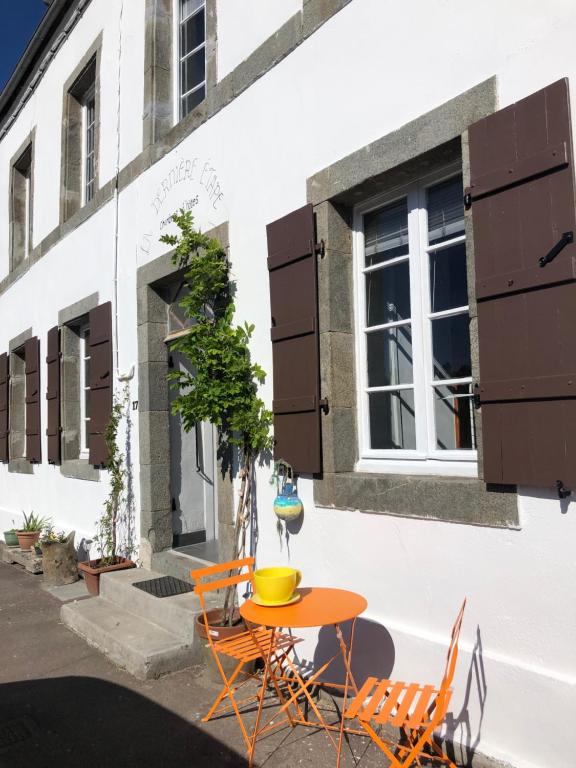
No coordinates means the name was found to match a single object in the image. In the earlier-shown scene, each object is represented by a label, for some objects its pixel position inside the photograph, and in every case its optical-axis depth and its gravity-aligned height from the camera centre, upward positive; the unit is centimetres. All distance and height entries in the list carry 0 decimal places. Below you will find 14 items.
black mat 489 -123
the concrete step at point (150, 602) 439 -126
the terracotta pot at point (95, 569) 564 -121
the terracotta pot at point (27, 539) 786 -130
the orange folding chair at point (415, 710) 253 -115
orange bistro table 284 -84
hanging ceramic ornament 390 -46
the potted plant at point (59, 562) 662 -133
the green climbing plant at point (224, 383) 427 +25
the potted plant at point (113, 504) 586 -73
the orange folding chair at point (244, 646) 335 -118
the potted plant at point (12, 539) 813 -134
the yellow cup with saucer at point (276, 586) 305 -75
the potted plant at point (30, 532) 786 -123
